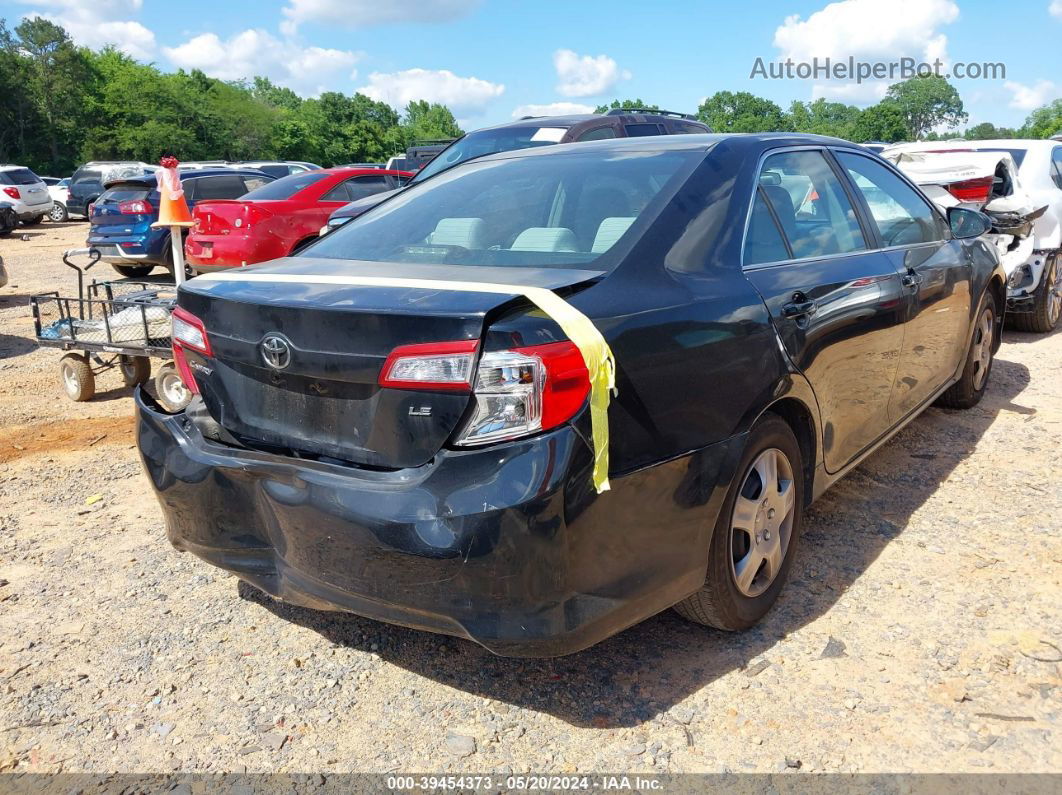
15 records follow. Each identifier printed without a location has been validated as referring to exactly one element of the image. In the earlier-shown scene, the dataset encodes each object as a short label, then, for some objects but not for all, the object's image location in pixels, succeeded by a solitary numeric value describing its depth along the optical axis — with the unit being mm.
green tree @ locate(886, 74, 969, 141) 145750
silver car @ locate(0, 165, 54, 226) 25891
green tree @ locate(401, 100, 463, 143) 120125
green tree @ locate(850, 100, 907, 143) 121688
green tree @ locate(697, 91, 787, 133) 127938
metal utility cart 6246
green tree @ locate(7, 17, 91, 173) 57188
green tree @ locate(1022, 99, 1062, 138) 97575
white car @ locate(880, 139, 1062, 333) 7859
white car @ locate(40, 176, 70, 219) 30500
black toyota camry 2312
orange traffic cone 6953
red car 10203
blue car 12453
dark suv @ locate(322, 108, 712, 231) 8609
